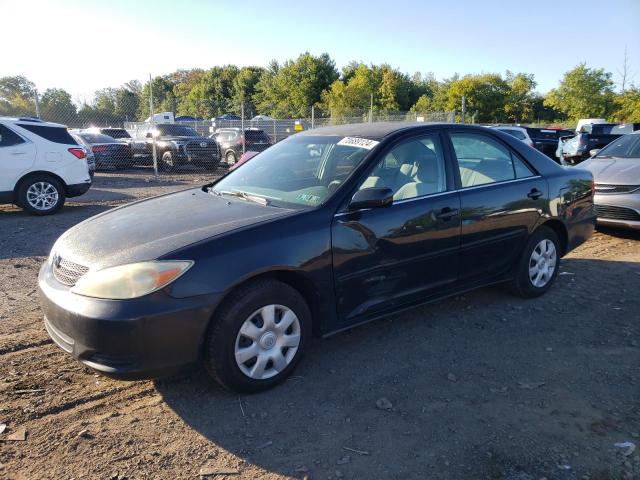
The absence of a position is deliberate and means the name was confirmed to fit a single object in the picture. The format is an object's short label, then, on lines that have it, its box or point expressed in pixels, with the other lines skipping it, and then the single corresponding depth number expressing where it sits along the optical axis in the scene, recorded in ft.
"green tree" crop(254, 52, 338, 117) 180.75
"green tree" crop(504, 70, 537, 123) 173.99
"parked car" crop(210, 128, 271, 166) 62.85
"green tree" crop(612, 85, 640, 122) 116.06
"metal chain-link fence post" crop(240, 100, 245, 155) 57.00
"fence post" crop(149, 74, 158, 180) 44.55
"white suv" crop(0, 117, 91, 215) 27.61
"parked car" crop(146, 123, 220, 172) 57.06
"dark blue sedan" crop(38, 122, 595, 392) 8.95
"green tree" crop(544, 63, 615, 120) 139.44
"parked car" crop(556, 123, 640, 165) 51.24
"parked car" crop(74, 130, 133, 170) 56.29
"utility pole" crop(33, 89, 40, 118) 52.34
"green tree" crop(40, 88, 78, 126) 59.88
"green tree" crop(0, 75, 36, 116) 83.46
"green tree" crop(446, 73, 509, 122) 165.78
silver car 22.61
